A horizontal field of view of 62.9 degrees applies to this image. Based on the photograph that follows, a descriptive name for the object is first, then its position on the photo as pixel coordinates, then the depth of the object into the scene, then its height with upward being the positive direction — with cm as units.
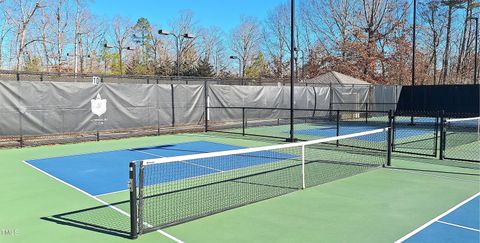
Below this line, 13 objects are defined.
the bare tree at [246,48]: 6506 +903
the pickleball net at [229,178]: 548 -153
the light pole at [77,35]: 4258 +722
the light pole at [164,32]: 2089 +375
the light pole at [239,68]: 6523 +569
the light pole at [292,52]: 1296 +164
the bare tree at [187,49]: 5872 +796
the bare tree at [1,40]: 3309 +535
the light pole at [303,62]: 5020 +526
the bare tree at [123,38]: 5867 +959
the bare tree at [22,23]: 3080 +647
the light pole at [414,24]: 1992 +402
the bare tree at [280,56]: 5984 +722
